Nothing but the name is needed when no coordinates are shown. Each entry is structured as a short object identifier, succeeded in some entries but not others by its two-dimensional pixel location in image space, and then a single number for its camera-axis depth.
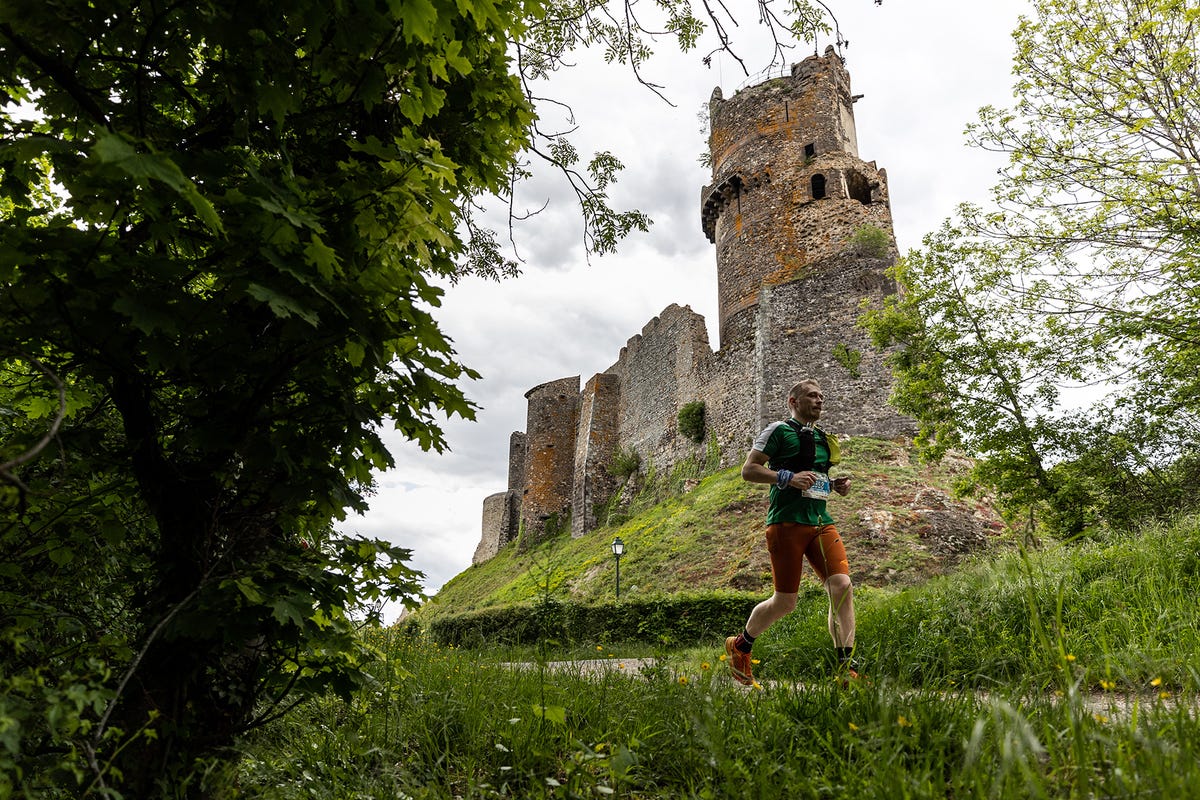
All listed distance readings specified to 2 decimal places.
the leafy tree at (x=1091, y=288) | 7.36
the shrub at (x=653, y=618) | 8.79
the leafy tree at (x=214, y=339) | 1.57
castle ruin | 15.32
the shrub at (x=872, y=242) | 15.77
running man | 3.62
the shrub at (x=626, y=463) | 22.88
